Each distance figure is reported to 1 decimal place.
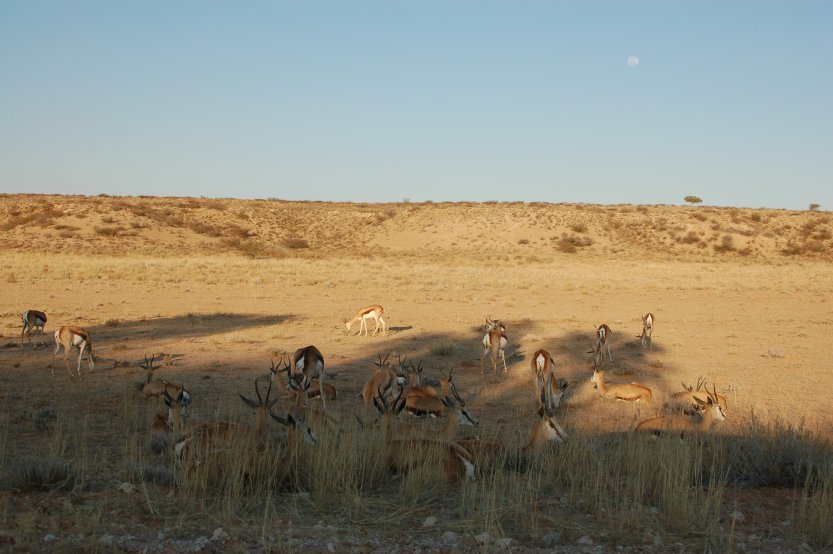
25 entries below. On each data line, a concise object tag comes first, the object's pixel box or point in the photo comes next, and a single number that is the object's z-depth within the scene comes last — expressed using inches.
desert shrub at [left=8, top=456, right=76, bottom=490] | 240.7
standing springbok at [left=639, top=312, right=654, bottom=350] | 696.7
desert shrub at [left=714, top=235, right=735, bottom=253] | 2310.5
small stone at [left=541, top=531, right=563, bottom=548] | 207.9
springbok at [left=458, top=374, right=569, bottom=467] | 288.4
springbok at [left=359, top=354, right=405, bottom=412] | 438.6
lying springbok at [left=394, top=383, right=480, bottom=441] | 329.7
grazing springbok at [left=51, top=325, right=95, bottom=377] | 521.3
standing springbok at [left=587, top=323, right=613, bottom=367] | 593.1
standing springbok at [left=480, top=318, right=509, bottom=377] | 572.4
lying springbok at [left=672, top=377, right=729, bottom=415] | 436.5
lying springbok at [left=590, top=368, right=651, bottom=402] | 477.4
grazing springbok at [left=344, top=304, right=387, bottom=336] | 755.4
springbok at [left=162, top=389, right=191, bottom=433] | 348.6
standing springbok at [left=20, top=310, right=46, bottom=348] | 610.2
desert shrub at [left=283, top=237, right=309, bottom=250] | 2272.4
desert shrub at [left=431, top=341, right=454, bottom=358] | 647.1
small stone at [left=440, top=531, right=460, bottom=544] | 207.3
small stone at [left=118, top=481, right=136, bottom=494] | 240.1
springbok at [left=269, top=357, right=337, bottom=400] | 461.2
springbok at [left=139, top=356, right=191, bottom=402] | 435.5
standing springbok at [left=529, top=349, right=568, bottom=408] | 460.8
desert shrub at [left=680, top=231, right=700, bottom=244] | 2421.3
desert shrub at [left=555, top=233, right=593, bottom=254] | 2261.4
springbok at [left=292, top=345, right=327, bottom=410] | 465.4
